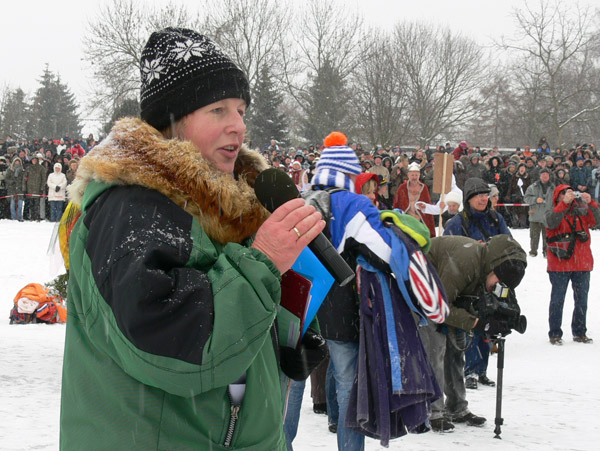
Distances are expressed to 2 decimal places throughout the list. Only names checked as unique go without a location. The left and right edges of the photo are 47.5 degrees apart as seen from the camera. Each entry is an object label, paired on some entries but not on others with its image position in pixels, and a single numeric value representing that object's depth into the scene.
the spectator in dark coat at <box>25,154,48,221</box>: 20.03
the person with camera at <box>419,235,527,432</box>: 5.58
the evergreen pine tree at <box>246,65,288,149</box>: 39.94
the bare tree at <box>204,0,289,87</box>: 38.81
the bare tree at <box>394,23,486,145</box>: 43.31
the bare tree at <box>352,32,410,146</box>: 40.25
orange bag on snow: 9.27
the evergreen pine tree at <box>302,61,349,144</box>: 40.56
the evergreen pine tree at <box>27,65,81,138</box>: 60.97
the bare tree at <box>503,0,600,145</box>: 35.22
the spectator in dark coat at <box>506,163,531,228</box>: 19.16
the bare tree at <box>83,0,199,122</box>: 34.69
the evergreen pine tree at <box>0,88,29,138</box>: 57.91
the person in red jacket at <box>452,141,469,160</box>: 20.97
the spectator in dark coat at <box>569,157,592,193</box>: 19.03
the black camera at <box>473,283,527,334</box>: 5.62
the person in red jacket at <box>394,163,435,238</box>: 10.41
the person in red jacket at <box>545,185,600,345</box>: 9.03
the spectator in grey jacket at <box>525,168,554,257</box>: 14.95
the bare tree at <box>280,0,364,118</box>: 41.34
